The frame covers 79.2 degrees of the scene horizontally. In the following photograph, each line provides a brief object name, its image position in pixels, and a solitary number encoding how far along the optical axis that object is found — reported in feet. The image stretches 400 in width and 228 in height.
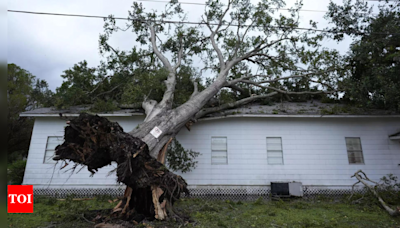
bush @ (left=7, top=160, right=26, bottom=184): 33.01
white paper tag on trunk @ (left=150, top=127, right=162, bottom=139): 21.48
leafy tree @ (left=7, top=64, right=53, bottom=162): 53.16
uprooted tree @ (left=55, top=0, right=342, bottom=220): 16.62
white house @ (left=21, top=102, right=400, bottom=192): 32.35
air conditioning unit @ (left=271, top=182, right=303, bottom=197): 30.30
